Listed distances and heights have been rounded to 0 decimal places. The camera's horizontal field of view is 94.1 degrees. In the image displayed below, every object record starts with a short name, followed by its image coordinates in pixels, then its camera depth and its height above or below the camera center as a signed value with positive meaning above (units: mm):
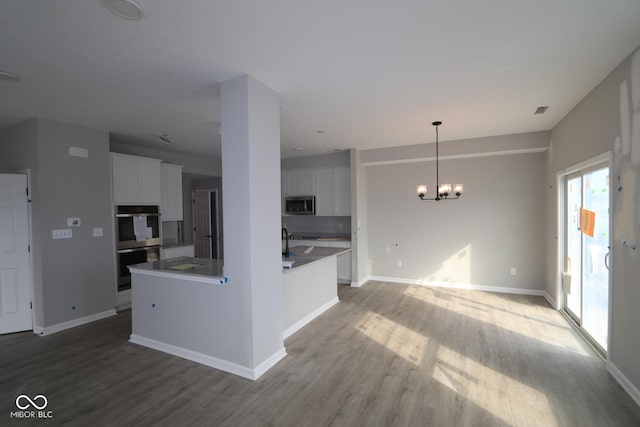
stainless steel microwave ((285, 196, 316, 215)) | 6340 +56
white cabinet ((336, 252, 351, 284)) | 5801 -1192
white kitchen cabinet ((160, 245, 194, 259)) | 5158 -770
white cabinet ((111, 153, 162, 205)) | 4414 +479
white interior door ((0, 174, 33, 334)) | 3637 -553
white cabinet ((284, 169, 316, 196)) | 6426 +559
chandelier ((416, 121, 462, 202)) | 4255 +239
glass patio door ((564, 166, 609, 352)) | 2980 -527
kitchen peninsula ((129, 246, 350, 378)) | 2799 -1009
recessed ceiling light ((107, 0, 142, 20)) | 1624 +1137
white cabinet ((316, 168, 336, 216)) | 6227 +298
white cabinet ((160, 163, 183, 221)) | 5328 +313
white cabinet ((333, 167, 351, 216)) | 6066 +346
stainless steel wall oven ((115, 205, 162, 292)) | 4461 -428
